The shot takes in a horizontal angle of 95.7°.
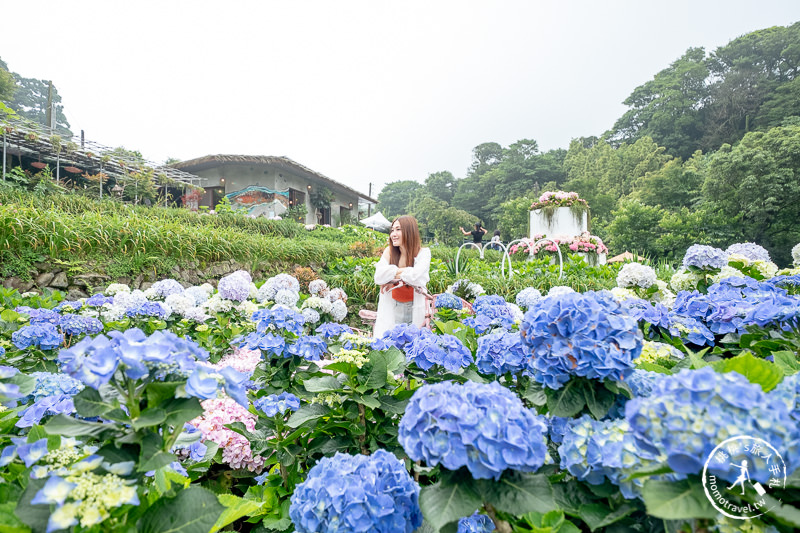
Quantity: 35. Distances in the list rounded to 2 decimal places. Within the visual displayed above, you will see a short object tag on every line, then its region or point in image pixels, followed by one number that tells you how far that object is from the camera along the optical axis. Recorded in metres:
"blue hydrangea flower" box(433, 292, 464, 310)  2.94
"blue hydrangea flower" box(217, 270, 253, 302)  3.18
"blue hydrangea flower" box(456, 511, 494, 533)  0.83
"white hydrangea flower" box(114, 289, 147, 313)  2.76
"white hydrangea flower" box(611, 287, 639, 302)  1.93
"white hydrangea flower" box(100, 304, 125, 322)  2.70
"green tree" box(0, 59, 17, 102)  17.05
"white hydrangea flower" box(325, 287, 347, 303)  3.71
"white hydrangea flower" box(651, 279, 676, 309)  2.30
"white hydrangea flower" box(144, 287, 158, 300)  3.24
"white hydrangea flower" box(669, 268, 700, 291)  2.39
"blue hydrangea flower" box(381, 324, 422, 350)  1.39
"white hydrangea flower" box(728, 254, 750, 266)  2.19
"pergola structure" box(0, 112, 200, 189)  10.83
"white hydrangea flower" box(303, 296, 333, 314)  2.54
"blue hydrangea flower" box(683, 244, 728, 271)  2.21
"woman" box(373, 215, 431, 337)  2.96
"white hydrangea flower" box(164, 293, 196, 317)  3.00
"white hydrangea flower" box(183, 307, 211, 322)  2.93
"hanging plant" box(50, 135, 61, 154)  10.83
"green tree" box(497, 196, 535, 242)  24.75
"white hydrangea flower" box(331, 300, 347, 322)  2.79
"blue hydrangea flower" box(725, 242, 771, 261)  2.50
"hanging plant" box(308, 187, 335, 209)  19.23
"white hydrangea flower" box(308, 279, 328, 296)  4.43
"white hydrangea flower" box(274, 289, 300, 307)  3.07
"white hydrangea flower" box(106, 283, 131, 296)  3.21
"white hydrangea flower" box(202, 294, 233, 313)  2.99
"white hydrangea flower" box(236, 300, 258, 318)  2.97
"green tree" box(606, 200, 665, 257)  15.46
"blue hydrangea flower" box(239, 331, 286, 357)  1.41
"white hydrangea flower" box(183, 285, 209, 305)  3.39
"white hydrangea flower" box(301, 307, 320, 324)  1.93
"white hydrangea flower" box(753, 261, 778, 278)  2.20
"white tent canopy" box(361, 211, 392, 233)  19.28
